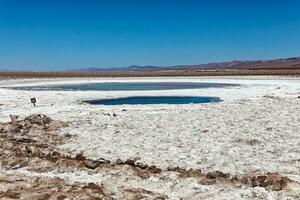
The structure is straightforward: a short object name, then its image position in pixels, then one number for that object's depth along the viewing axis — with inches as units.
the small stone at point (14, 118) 575.4
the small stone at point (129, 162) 340.4
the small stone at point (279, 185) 268.1
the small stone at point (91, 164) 330.6
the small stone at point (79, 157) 363.9
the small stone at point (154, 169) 314.7
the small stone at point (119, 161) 343.0
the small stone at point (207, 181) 287.3
